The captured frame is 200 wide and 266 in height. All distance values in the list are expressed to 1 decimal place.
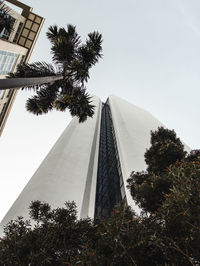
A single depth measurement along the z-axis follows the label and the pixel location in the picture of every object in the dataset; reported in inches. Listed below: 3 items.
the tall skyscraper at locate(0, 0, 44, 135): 752.2
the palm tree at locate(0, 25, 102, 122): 304.2
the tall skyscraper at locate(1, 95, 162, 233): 708.7
